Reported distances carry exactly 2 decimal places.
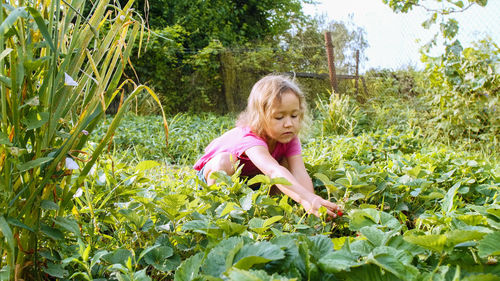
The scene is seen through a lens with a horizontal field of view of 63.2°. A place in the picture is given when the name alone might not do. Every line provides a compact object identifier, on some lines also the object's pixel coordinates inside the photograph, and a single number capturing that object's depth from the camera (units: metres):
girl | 2.08
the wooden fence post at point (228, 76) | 9.36
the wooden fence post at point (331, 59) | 6.72
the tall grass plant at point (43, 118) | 0.77
